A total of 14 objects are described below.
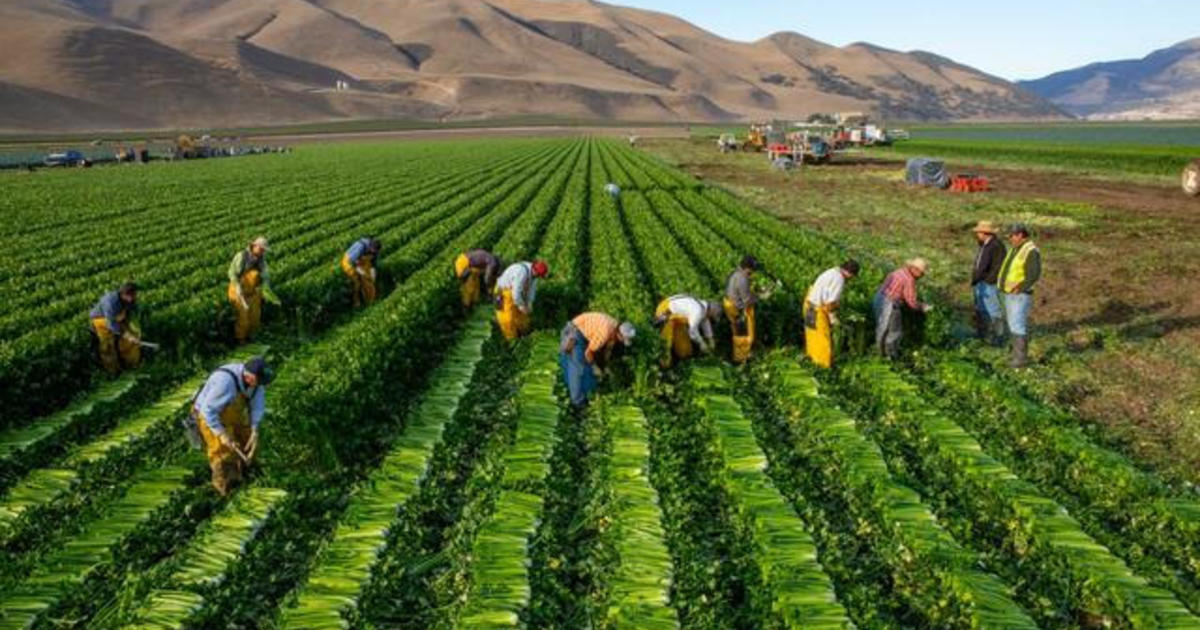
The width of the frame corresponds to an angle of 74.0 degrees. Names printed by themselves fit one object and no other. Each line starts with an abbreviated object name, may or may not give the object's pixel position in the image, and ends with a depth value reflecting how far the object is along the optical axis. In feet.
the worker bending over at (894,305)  43.16
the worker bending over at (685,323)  42.02
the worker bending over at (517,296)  47.75
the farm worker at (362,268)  58.34
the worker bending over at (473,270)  56.54
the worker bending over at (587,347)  38.22
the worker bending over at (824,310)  41.98
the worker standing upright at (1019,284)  43.42
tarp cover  133.80
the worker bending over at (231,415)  30.01
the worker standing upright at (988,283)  46.83
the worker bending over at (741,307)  43.47
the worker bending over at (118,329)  42.96
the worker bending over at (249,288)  49.83
